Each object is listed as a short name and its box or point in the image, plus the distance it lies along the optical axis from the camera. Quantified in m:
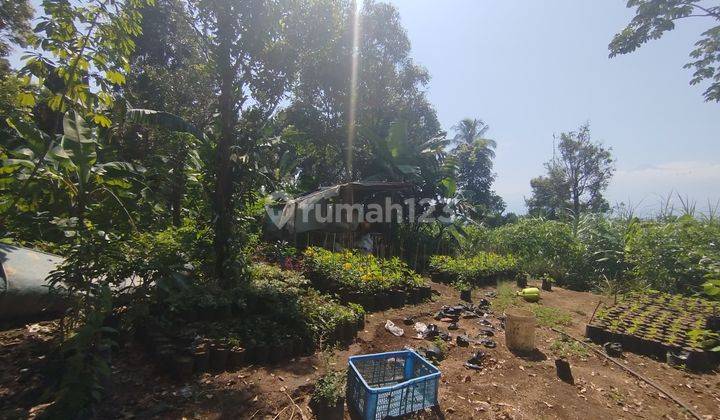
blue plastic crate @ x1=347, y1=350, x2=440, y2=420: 3.08
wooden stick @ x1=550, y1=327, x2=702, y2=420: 3.77
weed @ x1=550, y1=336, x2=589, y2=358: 5.30
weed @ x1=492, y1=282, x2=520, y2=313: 7.96
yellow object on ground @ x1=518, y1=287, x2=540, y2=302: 8.77
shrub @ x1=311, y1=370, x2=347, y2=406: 3.17
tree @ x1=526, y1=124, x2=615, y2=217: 27.50
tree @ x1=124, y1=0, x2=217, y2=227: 8.45
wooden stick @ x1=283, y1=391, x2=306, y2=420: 3.31
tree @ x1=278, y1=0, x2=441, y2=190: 17.53
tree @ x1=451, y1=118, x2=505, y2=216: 29.03
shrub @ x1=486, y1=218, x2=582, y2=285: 12.12
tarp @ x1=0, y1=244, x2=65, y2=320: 4.16
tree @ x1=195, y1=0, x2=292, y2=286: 6.17
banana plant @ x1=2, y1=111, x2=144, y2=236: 2.79
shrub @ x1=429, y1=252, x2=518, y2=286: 10.36
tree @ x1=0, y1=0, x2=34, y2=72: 11.70
